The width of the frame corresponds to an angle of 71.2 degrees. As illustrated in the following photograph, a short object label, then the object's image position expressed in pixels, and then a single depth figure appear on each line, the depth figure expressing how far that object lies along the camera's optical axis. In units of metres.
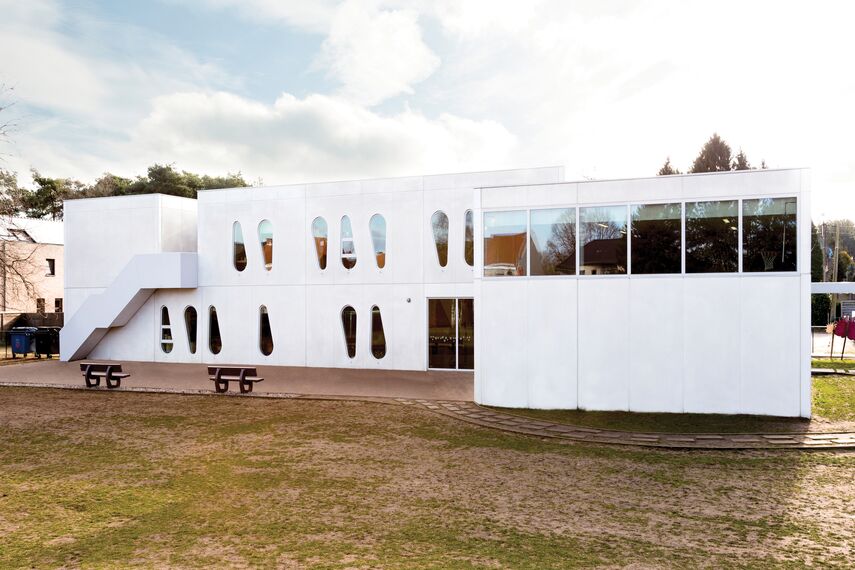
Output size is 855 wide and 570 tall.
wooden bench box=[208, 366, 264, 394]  14.85
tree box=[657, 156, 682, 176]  46.66
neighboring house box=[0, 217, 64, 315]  34.97
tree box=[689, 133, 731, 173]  44.12
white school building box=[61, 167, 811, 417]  11.28
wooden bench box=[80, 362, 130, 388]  15.92
